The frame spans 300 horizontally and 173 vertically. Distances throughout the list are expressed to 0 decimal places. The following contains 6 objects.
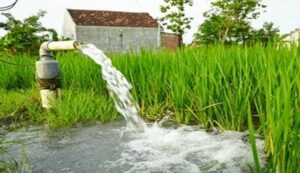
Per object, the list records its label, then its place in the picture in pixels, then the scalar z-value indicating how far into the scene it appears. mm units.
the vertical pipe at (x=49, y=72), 3975
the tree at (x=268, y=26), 26616
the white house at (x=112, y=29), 29078
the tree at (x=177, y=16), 22703
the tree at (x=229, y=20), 21094
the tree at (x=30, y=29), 12795
